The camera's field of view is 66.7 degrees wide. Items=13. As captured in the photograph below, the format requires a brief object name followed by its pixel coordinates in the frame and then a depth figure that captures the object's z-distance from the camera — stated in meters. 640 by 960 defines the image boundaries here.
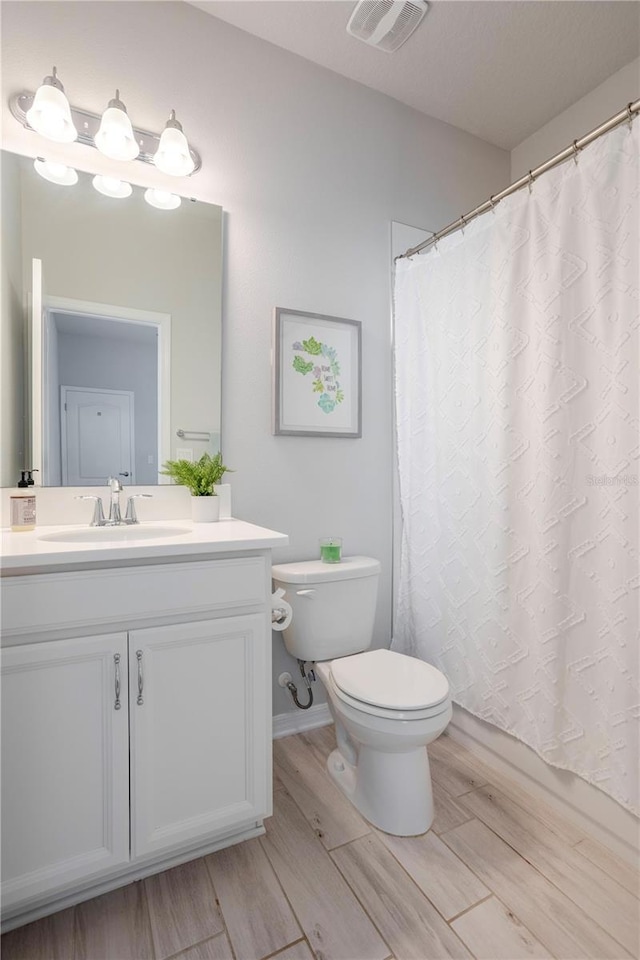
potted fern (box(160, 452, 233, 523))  1.64
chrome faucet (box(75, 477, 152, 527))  1.54
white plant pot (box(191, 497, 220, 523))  1.64
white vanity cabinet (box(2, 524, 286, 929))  1.07
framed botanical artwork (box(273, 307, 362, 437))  1.92
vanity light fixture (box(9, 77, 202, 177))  1.43
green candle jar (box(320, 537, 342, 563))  1.89
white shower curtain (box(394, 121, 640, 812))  1.29
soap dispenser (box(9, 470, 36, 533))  1.41
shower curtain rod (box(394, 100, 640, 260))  1.24
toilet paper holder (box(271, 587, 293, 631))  1.53
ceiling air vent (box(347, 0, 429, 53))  1.66
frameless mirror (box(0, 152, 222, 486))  1.49
